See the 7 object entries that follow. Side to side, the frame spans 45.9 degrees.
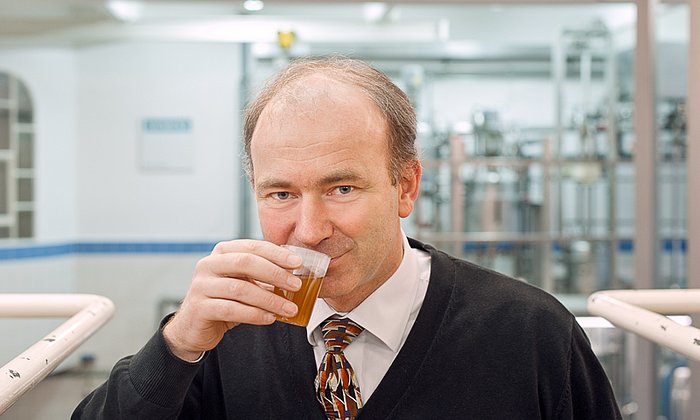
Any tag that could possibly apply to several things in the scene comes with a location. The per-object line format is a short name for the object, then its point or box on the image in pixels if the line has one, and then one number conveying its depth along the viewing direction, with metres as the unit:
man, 1.19
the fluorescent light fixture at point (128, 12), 5.26
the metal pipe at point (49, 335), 0.91
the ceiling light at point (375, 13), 5.22
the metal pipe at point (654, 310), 1.08
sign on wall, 5.65
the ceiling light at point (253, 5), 3.14
